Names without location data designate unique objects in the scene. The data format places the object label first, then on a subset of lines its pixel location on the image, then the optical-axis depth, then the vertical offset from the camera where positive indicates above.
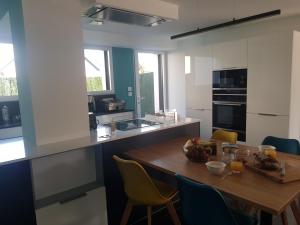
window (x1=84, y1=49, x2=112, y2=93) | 4.75 +0.38
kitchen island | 1.75 -0.56
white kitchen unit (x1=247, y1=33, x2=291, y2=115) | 3.46 +0.13
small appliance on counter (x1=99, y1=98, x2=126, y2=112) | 4.46 -0.32
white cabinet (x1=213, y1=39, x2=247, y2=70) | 3.88 +0.49
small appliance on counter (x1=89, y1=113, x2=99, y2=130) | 2.63 -0.37
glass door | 5.51 +0.11
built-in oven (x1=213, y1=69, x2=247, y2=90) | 3.95 +0.08
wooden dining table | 1.30 -0.64
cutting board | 1.52 -0.62
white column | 1.93 +0.16
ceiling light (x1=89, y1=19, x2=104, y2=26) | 2.65 +0.77
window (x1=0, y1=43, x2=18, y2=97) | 3.70 +0.32
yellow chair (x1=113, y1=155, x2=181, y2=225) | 1.81 -0.82
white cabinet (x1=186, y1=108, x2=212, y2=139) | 4.53 -0.68
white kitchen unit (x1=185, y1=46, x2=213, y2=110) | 4.43 +0.11
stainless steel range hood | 2.35 +0.76
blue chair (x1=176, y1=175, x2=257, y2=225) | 1.36 -0.74
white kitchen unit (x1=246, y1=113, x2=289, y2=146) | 3.57 -0.70
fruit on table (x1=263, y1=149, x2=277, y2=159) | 1.80 -0.55
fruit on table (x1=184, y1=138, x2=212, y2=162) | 1.93 -0.55
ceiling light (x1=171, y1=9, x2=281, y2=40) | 3.15 +0.94
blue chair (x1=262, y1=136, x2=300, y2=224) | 2.25 -0.61
